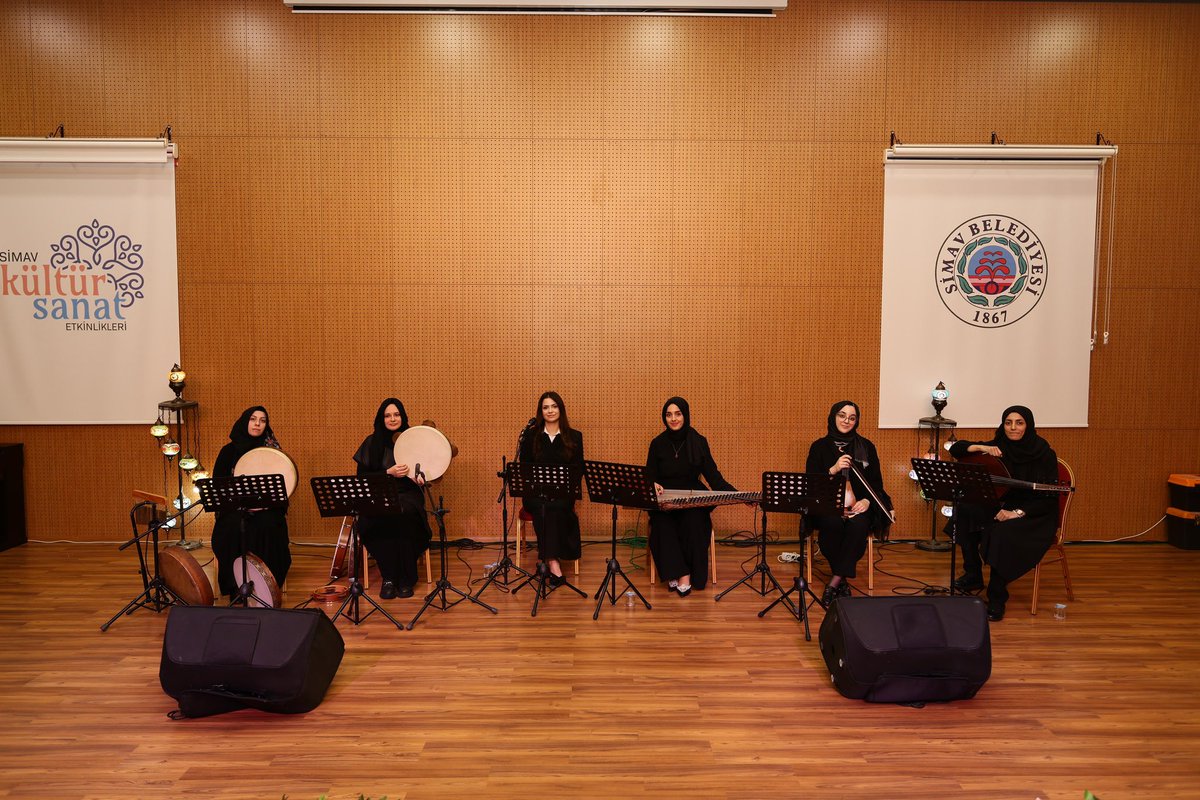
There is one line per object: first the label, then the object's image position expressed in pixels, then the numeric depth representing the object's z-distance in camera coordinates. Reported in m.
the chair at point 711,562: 6.06
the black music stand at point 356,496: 5.01
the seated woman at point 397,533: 5.83
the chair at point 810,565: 5.74
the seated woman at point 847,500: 5.65
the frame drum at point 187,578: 5.30
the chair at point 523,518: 6.36
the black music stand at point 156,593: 5.37
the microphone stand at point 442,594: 5.43
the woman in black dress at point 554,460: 5.99
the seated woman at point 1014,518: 5.44
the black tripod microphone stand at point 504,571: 5.82
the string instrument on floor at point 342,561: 6.21
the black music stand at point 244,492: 5.06
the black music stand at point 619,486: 5.14
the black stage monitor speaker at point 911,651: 4.09
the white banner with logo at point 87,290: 6.89
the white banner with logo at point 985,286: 7.05
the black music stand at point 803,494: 4.95
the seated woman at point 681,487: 5.88
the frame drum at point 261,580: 5.32
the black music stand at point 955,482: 4.95
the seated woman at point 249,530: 5.66
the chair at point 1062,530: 5.46
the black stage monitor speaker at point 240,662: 3.94
